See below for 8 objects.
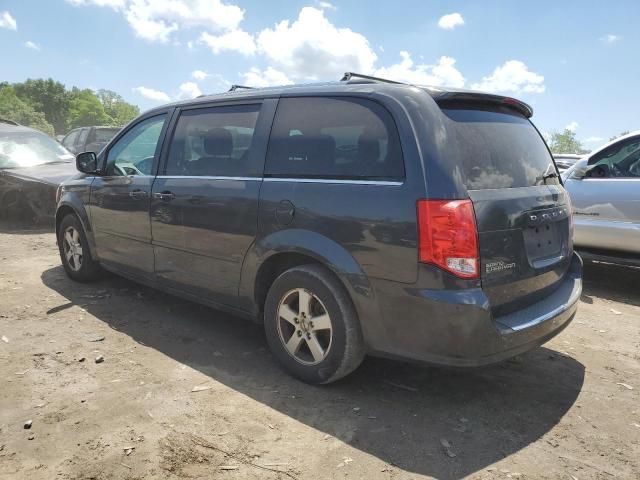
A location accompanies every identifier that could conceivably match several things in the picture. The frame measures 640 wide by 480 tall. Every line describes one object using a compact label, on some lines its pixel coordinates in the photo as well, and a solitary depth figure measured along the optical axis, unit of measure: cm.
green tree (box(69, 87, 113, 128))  14362
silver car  554
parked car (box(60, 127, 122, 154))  1533
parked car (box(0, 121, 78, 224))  869
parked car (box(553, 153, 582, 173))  1309
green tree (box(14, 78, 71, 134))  13850
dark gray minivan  274
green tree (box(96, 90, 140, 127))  16938
